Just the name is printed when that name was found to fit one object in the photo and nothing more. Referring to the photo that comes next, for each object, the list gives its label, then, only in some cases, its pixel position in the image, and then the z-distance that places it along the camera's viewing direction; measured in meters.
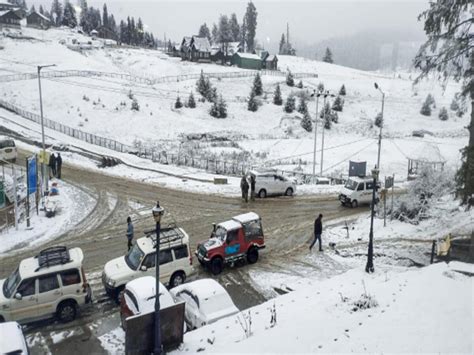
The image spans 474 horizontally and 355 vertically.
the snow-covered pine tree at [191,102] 62.59
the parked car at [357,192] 27.77
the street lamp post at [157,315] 11.13
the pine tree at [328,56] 130.88
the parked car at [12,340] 10.73
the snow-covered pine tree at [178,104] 61.47
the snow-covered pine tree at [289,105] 66.38
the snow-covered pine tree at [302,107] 64.64
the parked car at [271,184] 29.20
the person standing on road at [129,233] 20.09
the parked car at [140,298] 12.81
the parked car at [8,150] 32.59
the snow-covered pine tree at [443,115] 71.88
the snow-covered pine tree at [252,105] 65.44
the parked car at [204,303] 13.54
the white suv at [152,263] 15.92
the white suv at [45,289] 13.88
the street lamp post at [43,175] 27.68
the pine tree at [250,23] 138.62
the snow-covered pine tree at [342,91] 78.94
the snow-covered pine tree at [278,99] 69.06
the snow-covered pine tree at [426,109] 74.00
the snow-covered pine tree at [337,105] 70.62
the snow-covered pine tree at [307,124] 59.88
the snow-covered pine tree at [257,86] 72.19
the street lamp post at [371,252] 17.14
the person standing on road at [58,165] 30.92
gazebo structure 39.03
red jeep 18.39
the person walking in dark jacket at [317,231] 20.44
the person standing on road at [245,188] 27.70
